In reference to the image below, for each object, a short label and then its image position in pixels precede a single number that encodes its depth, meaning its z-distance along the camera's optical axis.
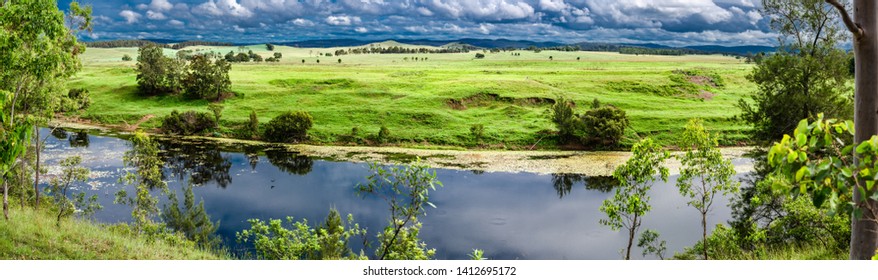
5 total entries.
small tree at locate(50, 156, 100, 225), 17.84
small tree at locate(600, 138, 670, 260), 11.52
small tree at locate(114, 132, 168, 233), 17.09
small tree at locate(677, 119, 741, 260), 13.27
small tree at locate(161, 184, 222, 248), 20.19
